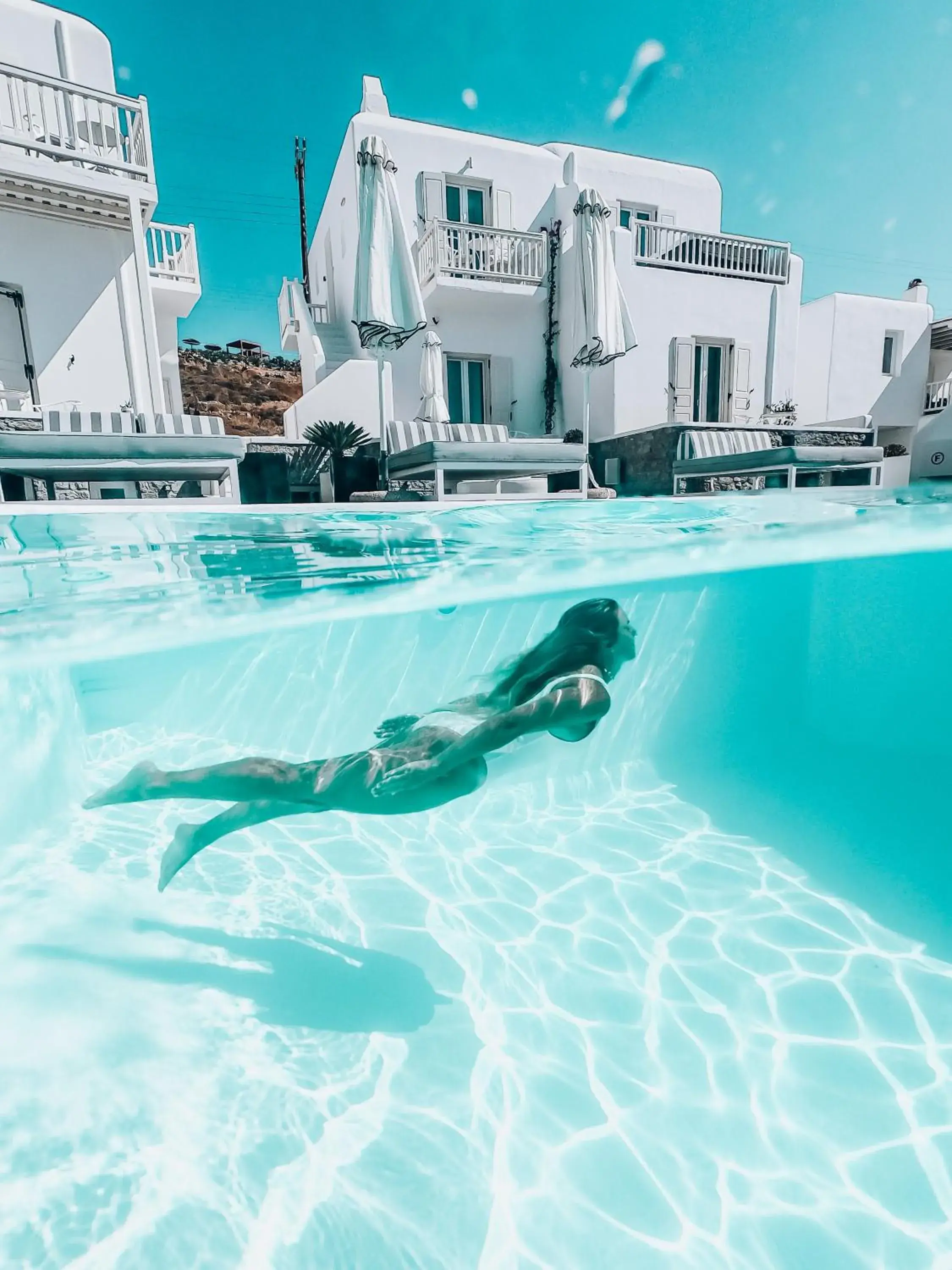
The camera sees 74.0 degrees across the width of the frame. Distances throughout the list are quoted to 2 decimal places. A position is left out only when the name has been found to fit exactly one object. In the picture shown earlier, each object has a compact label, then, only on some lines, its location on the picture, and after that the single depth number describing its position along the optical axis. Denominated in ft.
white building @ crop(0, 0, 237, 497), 25.85
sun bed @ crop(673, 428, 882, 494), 27.91
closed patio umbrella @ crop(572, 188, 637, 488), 29.66
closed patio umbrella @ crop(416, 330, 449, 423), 36.04
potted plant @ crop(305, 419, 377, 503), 30.86
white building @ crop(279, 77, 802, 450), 40.98
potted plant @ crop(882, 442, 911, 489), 47.50
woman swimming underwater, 8.16
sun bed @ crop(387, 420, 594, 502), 23.40
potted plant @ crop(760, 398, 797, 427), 44.01
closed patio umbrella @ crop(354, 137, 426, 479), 26.22
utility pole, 88.22
